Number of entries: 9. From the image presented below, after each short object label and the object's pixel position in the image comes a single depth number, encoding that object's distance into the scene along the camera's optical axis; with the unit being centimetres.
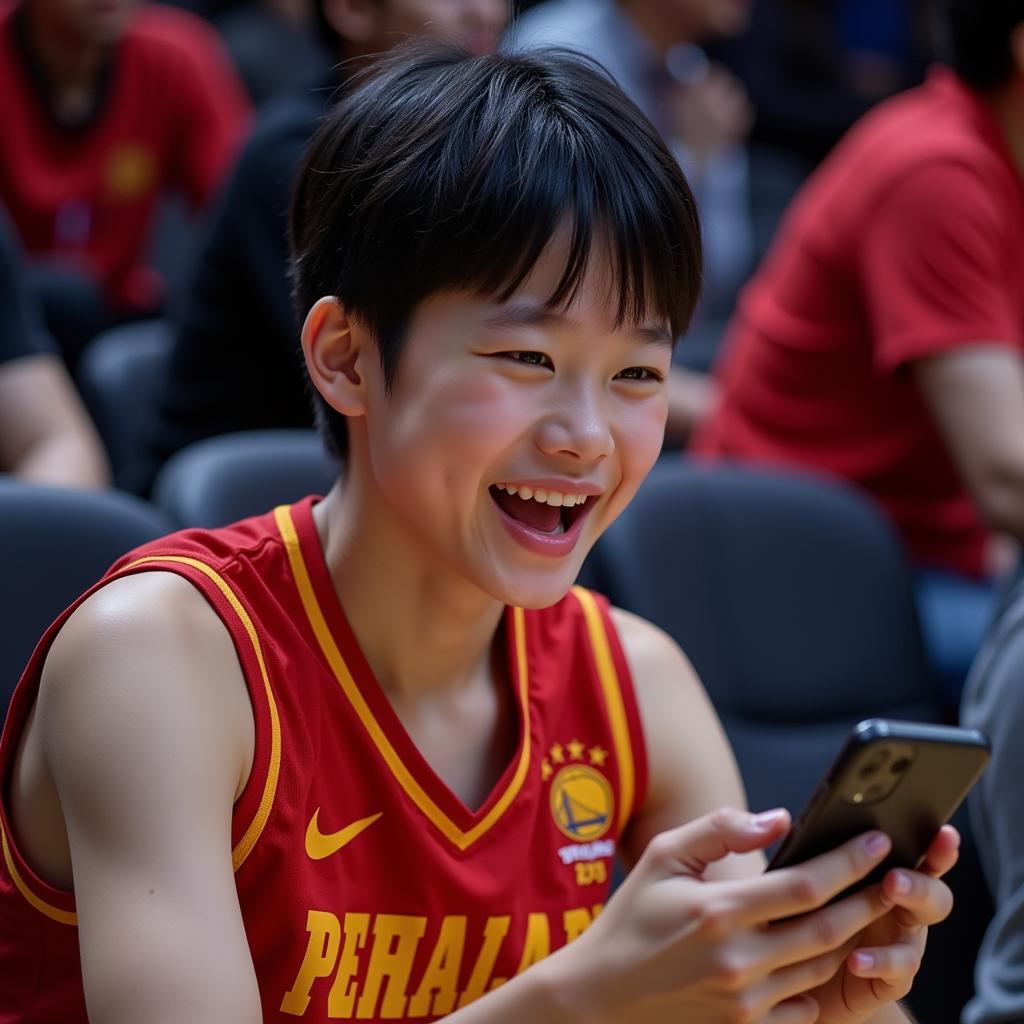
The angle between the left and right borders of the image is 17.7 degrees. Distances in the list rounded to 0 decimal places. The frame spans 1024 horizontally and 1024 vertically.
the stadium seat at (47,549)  276
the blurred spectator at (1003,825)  273
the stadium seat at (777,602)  390
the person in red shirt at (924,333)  432
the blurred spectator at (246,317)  470
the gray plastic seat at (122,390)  545
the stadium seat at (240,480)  346
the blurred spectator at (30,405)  429
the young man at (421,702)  192
